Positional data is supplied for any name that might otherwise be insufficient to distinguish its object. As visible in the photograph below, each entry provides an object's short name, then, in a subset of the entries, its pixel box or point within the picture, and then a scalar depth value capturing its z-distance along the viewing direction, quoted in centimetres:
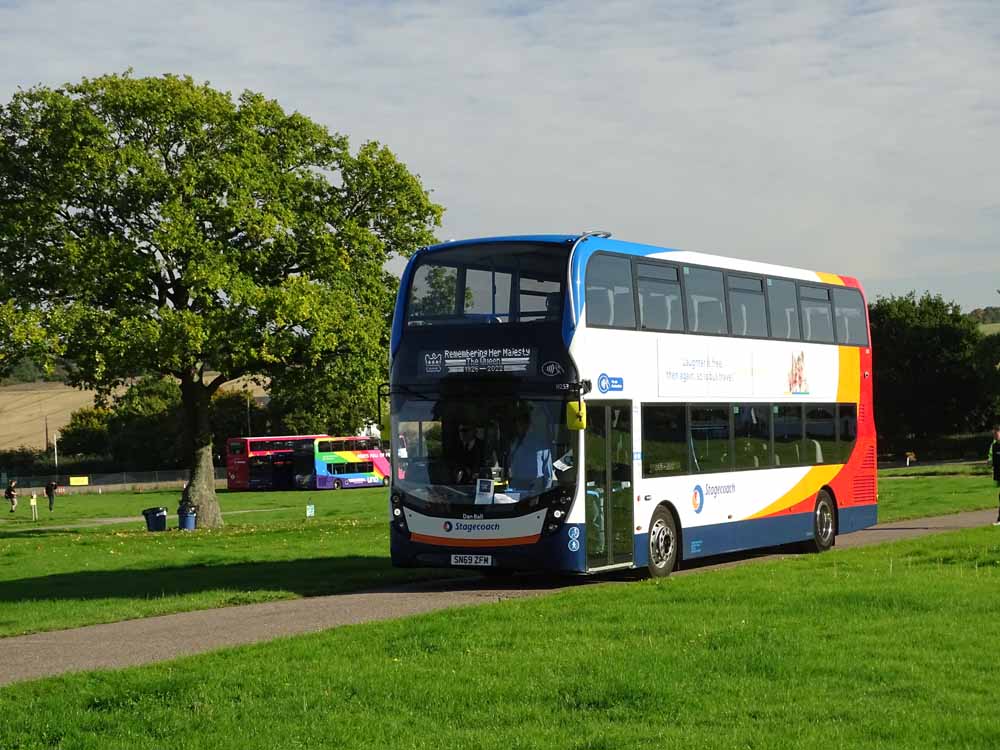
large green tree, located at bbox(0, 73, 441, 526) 3738
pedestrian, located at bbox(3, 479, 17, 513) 7944
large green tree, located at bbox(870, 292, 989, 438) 9944
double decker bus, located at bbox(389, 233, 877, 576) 1839
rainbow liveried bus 10056
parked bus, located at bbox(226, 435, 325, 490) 10219
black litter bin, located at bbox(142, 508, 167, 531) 4319
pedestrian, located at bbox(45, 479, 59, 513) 7906
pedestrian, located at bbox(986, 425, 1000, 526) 2975
